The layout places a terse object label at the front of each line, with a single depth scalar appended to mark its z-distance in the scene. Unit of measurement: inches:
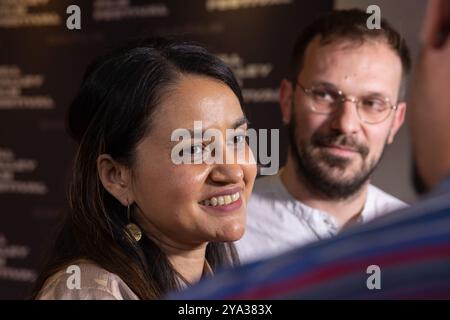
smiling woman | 49.9
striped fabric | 14.0
